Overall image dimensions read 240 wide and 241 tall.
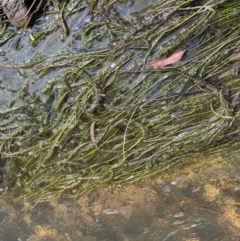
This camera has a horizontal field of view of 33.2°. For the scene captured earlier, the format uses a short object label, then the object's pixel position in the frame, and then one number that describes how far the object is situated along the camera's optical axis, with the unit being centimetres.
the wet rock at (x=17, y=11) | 199
